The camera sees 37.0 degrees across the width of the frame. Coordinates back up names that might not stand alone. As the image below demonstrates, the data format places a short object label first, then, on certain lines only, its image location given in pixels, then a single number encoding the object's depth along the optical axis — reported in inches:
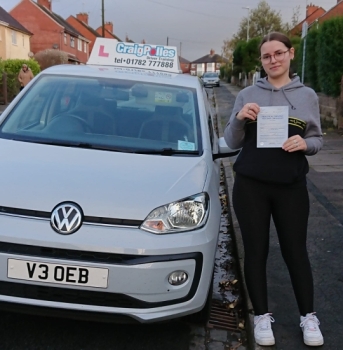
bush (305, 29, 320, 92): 623.3
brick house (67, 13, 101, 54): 2704.2
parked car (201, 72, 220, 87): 1657.7
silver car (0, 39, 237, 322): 109.1
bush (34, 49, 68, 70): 1601.9
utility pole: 1725.5
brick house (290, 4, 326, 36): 2506.2
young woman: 118.2
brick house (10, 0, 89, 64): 1977.1
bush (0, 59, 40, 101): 916.8
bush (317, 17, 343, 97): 516.1
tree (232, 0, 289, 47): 2333.9
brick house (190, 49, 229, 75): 4967.5
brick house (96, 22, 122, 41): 2945.4
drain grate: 143.3
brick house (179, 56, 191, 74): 4470.7
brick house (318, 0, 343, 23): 2025.1
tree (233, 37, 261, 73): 1481.3
